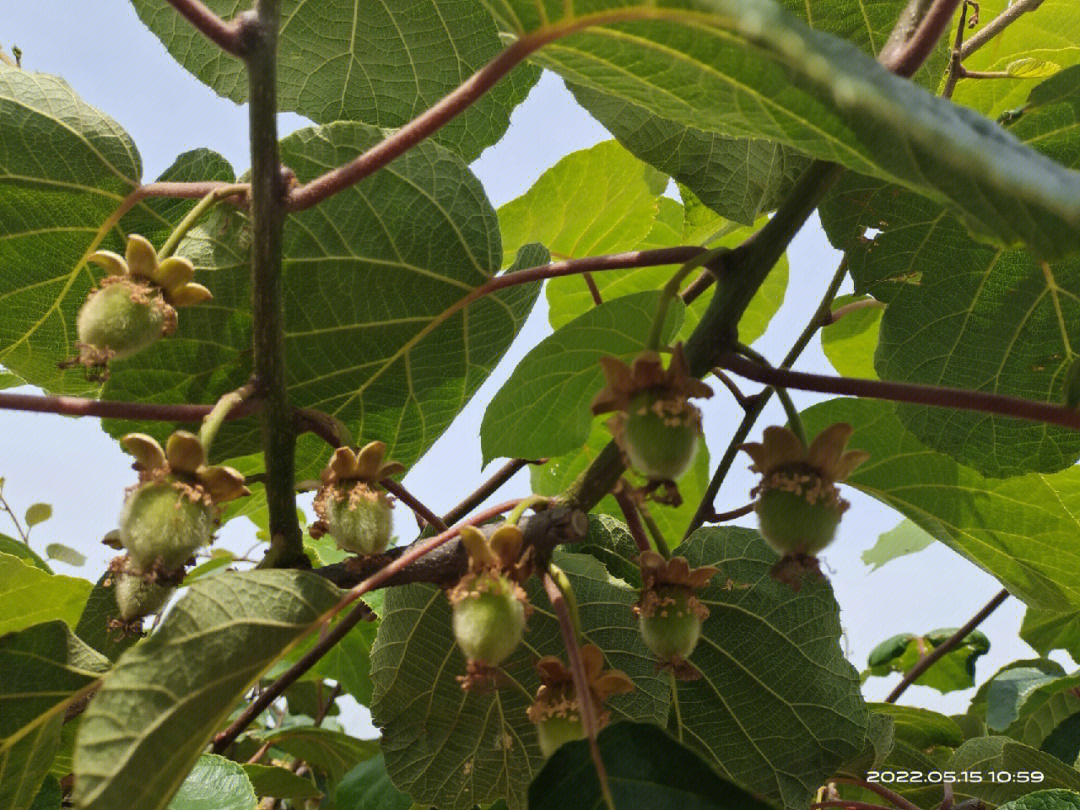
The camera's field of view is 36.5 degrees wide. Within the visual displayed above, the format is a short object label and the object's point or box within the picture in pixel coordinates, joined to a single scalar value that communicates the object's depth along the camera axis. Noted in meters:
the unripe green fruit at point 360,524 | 0.40
